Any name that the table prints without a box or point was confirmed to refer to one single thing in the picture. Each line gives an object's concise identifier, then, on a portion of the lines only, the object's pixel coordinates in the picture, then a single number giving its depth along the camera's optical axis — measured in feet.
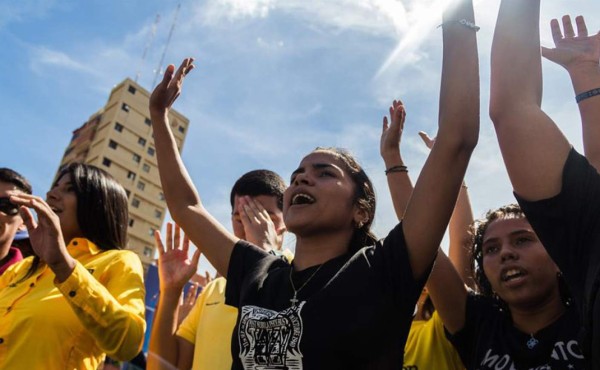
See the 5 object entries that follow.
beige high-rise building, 173.58
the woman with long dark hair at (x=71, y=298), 7.88
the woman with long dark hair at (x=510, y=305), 6.91
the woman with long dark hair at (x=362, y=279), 5.53
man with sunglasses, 12.21
